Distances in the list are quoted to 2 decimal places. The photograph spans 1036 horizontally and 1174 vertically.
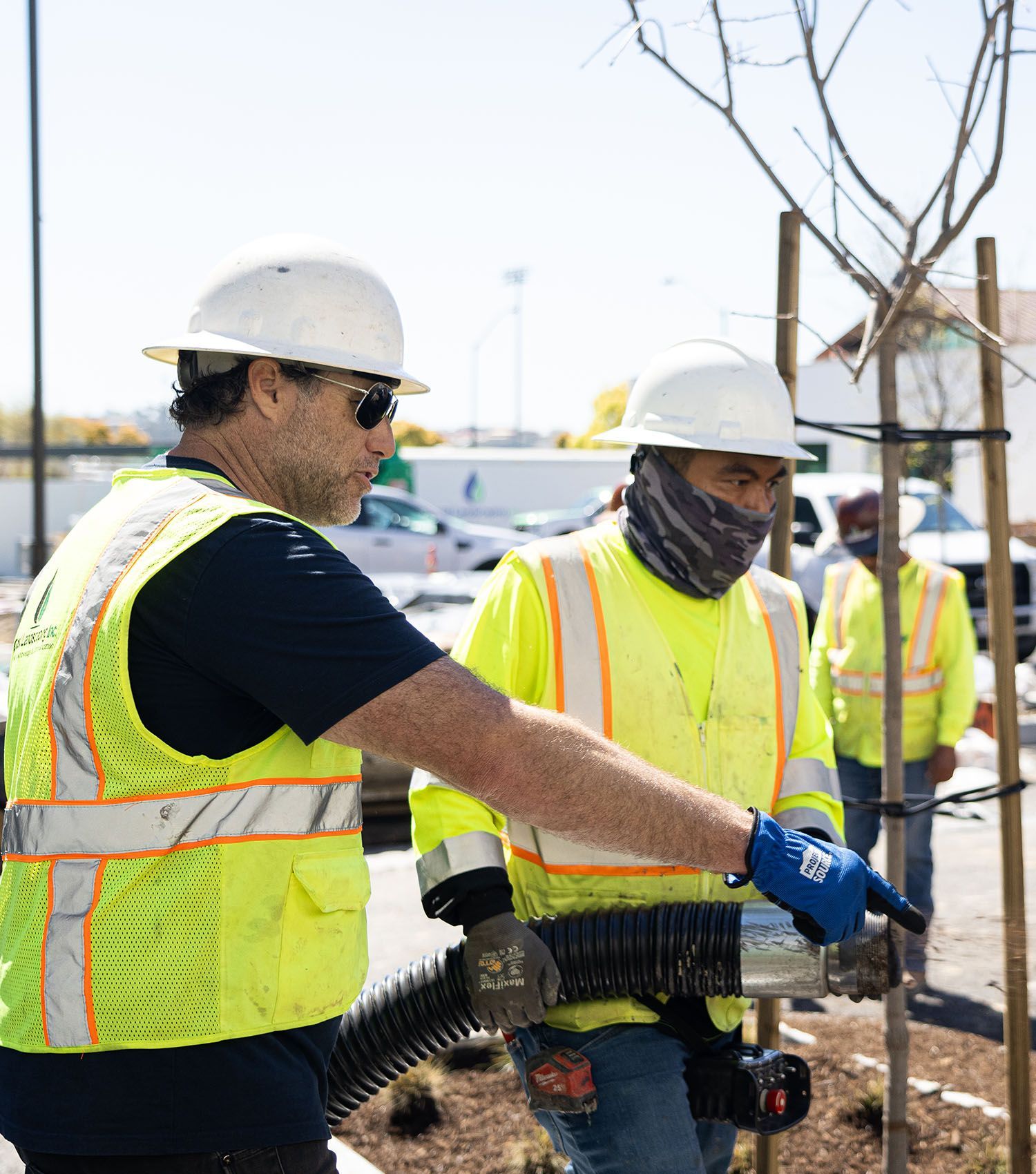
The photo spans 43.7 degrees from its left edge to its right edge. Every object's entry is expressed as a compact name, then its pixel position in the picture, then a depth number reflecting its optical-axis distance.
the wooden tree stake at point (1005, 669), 3.18
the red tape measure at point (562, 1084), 2.49
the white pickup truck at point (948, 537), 14.48
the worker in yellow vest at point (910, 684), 5.71
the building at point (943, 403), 23.00
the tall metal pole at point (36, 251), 11.77
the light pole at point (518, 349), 61.75
